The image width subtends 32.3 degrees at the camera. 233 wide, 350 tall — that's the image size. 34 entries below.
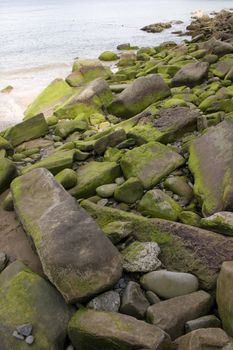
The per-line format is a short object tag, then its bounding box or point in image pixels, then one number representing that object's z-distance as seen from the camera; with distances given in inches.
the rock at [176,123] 250.7
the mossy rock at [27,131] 316.8
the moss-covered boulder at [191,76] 372.5
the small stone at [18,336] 132.7
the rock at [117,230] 162.7
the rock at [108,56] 745.6
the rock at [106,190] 205.0
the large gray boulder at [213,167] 169.6
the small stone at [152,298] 141.4
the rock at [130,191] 197.8
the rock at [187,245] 146.8
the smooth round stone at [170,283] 142.3
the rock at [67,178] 213.2
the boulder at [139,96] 333.1
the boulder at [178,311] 128.4
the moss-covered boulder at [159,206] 178.5
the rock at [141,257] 151.6
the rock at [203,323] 127.3
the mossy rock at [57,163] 232.7
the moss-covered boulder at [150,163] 206.4
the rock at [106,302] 136.7
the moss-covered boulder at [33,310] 133.3
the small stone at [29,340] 131.6
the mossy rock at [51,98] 422.6
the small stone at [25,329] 133.6
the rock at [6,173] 233.3
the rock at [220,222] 155.8
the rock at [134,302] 135.9
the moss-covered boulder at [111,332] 118.2
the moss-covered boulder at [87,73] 512.7
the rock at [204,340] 114.1
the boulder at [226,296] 125.0
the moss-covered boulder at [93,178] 210.2
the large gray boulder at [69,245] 139.4
